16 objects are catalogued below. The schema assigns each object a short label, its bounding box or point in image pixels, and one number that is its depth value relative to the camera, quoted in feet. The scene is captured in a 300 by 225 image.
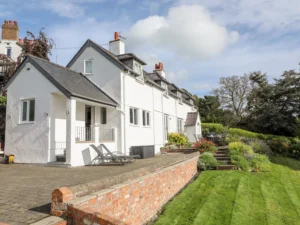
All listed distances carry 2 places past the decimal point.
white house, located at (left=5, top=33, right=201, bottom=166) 40.73
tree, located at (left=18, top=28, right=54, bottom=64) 80.38
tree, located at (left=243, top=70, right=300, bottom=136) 123.95
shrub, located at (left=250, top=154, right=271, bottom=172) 46.98
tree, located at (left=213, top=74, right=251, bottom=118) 162.20
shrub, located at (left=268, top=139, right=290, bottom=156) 78.84
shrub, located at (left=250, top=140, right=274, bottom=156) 68.57
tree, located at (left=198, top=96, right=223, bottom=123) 153.48
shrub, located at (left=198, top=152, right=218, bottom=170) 48.14
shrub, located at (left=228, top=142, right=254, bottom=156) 53.98
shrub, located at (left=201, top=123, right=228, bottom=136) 115.65
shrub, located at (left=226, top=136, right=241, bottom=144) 75.87
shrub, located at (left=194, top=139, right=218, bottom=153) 58.90
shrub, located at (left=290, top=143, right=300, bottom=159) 75.50
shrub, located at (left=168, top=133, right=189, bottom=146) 77.33
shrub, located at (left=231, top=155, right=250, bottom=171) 46.90
